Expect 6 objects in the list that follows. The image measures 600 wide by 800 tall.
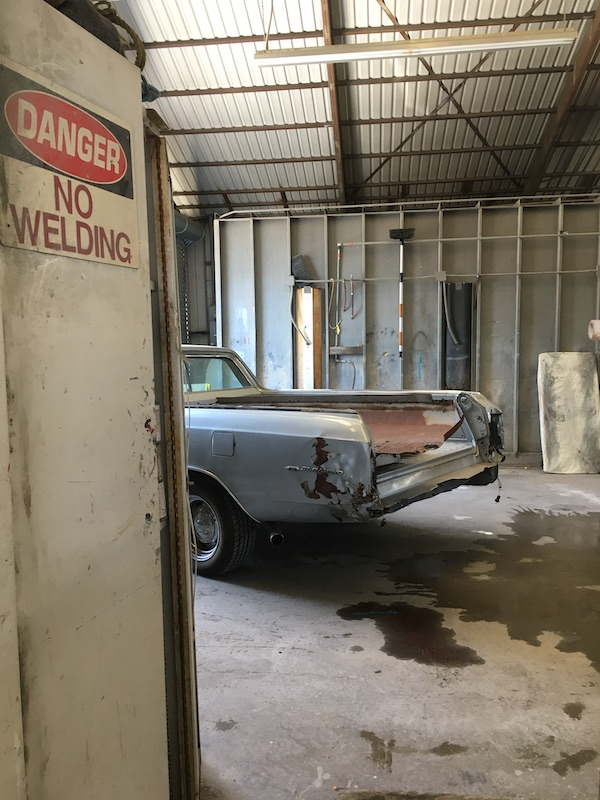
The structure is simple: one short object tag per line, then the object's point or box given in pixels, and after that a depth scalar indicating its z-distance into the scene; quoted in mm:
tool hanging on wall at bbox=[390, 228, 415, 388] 8352
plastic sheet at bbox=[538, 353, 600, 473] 7781
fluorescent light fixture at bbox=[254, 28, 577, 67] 5246
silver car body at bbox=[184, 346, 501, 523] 3139
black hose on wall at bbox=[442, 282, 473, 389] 8320
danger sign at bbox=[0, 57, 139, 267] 1135
